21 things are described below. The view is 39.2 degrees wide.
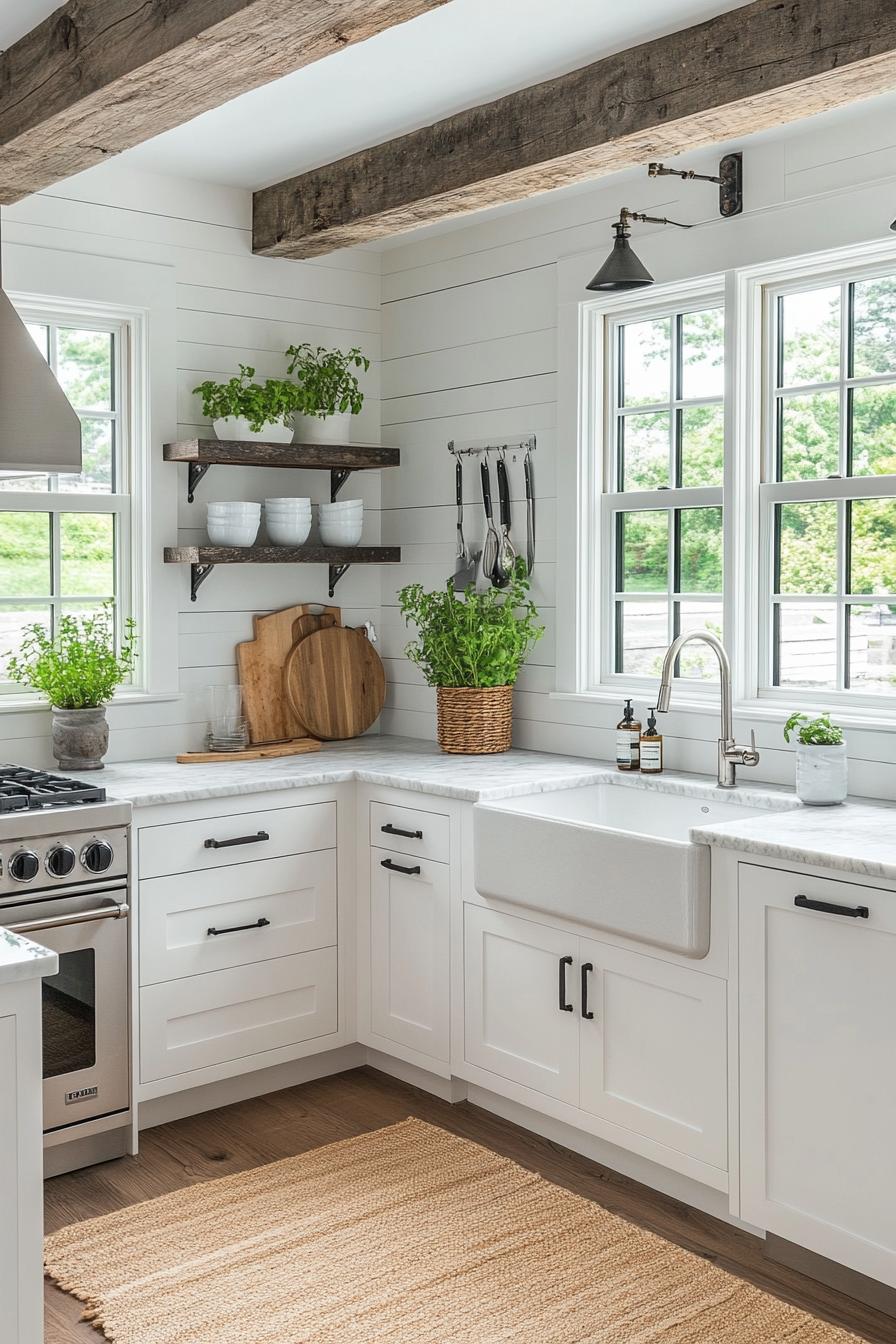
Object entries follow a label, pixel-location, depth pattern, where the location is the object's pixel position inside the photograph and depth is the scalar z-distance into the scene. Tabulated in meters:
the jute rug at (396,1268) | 2.43
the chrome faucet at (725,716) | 3.25
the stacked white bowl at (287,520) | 4.10
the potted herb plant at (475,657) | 3.86
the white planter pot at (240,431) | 3.96
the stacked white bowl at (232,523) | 3.94
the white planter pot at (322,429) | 4.21
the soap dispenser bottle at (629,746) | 3.58
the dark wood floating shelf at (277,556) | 3.85
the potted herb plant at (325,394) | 4.15
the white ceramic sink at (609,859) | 2.71
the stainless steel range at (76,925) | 2.99
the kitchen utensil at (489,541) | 4.11
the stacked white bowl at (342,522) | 4.25
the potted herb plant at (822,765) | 3.00
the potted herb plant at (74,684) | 3.59
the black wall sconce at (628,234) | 3.18
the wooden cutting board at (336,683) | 4.23
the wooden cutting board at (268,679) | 4.14
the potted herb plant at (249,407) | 3.93
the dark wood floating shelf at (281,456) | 3.84
